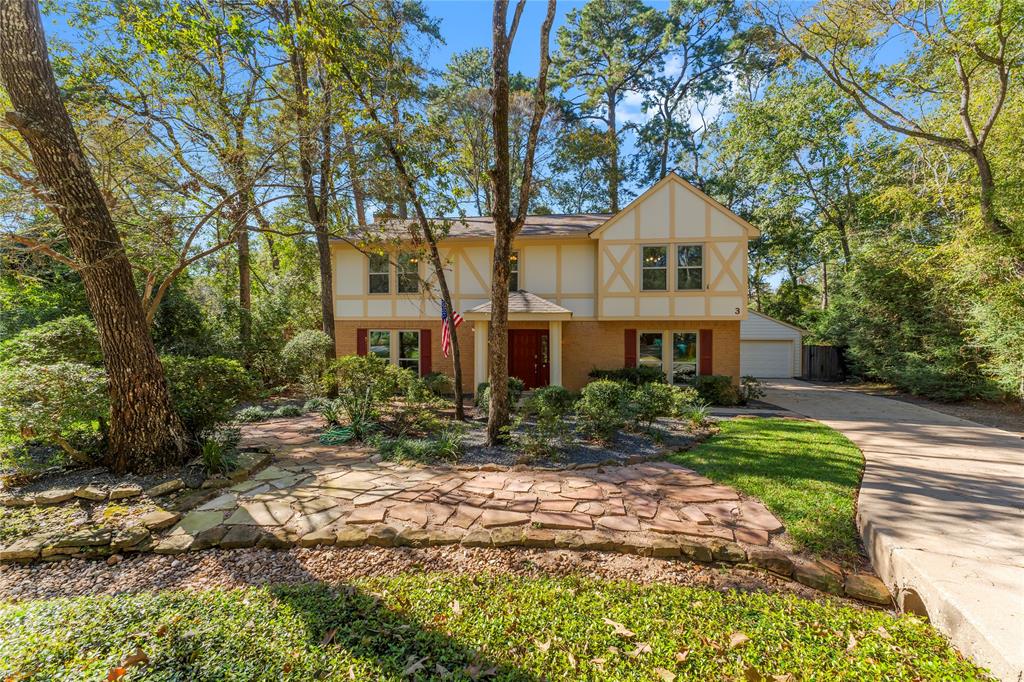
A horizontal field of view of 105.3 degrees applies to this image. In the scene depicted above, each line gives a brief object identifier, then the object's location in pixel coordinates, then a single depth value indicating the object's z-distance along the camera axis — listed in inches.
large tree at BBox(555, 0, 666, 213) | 804.0
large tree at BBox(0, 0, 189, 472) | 175.8
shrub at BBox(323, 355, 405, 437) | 295.7
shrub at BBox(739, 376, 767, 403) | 464.8
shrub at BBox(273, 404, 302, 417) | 360.7
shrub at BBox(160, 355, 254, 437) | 219.2
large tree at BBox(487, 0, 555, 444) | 240.7
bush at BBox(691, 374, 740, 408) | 438.3
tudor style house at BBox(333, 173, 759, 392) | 463.8
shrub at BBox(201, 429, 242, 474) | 197.6
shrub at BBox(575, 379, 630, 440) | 268.2
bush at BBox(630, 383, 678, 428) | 284.5
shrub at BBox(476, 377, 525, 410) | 367.2
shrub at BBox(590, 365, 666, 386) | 459.2
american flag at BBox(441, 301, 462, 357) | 350.9
